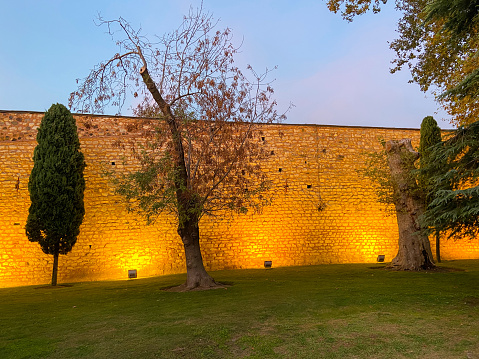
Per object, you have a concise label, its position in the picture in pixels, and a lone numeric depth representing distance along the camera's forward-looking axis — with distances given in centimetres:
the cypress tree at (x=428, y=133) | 1342
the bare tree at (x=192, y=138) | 869
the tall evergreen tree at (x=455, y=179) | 566
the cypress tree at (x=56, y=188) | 1071
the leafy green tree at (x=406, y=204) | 1155
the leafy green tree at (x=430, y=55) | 1038
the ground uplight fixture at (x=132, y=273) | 1210
